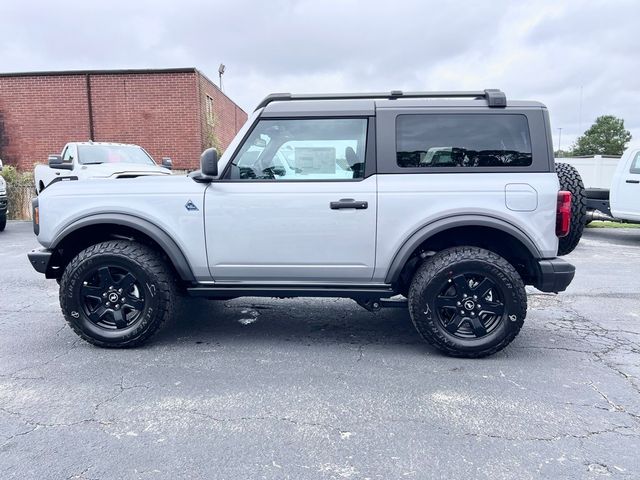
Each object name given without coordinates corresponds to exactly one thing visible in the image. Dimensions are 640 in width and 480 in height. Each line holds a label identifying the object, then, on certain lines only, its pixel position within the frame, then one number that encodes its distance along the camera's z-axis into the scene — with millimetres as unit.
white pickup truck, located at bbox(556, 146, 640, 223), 9492
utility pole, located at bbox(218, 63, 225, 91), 22200
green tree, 74688
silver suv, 3600
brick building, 16016
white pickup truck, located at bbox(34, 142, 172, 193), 10242
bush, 13195
